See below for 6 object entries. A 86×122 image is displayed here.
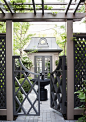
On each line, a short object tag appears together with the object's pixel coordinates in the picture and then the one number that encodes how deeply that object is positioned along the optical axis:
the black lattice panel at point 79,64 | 4.12
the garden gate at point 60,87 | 4.30
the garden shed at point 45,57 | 13.74
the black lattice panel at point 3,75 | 4.12
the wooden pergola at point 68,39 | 4.07
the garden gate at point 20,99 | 4.19
